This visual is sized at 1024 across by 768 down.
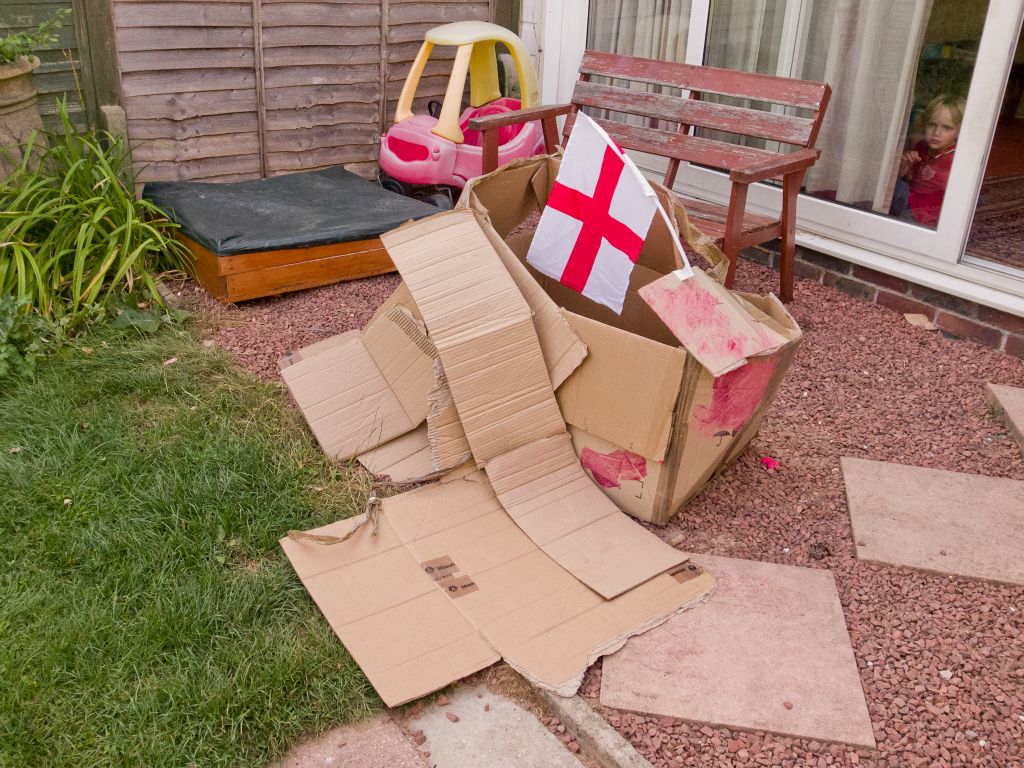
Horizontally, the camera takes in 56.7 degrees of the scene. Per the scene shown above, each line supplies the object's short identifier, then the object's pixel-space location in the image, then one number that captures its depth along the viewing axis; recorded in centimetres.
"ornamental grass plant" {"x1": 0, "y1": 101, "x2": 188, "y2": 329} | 372
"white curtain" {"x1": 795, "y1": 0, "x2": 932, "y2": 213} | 397
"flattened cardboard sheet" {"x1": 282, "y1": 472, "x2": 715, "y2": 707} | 215
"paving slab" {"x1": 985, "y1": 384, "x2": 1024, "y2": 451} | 316
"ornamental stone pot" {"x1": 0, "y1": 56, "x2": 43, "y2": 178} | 392
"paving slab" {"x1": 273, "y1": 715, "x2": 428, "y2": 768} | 196
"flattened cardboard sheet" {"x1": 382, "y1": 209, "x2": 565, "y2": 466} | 261
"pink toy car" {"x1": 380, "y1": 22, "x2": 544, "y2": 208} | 472
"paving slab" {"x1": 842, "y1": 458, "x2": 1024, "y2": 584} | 254
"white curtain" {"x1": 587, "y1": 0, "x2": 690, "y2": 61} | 477
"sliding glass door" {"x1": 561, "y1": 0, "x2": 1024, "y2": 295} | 363
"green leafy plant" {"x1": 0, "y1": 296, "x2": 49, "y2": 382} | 333
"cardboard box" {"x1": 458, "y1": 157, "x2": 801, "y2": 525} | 241
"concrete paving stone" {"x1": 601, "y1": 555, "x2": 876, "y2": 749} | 204
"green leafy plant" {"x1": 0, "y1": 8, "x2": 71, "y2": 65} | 391
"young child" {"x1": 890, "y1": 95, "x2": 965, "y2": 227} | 385
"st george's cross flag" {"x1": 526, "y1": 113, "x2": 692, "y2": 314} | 255
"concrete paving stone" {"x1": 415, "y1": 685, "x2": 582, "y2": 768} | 197
